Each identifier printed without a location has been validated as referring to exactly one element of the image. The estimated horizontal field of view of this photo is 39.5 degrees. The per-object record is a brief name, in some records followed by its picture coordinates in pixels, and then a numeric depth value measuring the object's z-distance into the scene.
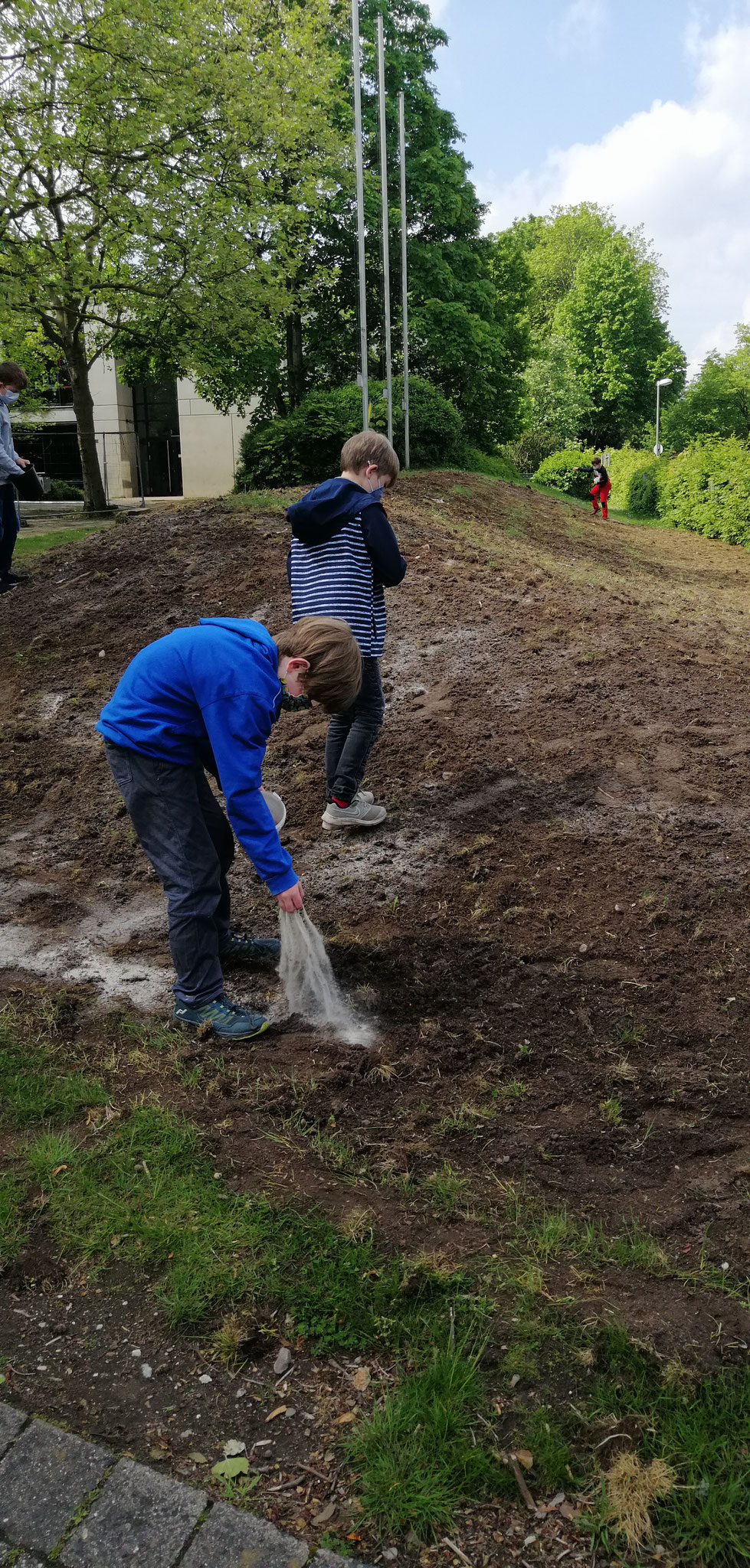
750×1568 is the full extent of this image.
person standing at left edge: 8.74
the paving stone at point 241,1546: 1.97
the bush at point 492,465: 24.27
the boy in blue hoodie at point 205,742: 3.27
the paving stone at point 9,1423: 2.20
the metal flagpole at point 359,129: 13.16
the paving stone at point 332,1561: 1.96
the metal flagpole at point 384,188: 15.72
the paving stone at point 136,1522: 1.99
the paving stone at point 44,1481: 2.04
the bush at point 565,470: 33.22
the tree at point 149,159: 12.26
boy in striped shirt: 4.68
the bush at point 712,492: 21.69
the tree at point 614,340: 49.47
